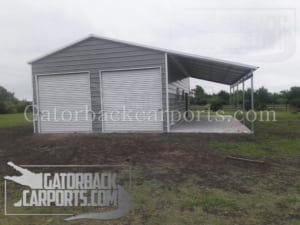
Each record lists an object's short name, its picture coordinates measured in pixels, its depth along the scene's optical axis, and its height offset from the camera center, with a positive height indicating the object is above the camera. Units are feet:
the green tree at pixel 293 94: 89.63 +4.36
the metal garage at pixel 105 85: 29.19 +3.05
